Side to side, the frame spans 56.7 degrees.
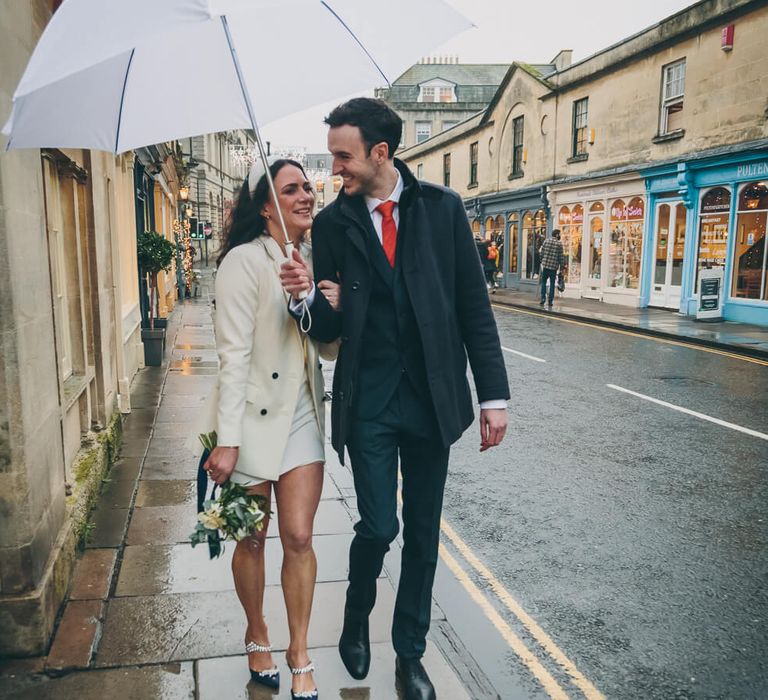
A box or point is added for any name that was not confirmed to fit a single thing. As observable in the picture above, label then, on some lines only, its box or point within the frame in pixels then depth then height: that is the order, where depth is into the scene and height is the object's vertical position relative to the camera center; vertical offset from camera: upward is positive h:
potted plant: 10.21 -0.40
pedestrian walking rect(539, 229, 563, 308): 19.14 -0.58
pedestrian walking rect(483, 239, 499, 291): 24.23 -0.84
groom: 2.64 -0.39
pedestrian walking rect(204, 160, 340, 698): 2.60 -0.62
